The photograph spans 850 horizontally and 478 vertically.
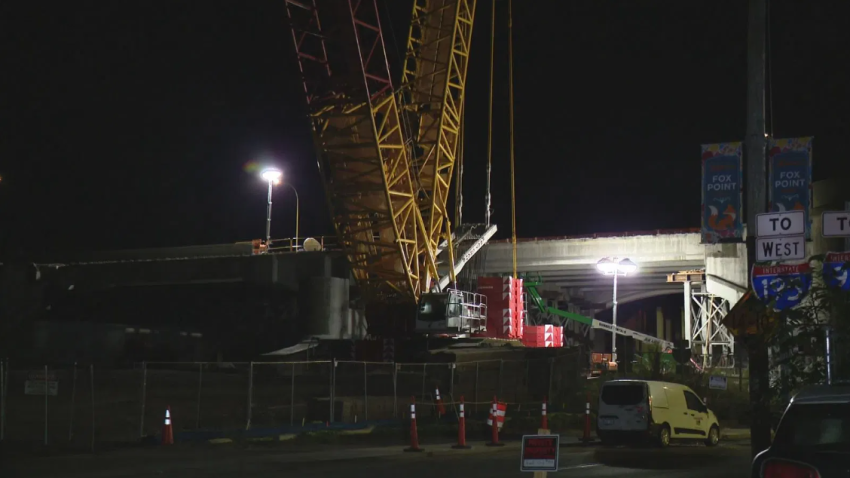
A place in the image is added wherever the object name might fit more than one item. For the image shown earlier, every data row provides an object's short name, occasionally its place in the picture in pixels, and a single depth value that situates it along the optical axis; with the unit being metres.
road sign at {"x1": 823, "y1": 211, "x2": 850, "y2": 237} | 12.56
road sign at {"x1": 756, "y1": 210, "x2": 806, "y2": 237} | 12.30
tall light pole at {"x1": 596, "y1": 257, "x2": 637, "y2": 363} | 49.12
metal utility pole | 12.93
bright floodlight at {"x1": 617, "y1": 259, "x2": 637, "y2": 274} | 49.00
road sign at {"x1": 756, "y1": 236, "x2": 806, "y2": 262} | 12.25
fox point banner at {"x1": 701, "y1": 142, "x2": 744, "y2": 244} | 15.80
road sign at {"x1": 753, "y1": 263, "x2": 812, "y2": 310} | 11.72
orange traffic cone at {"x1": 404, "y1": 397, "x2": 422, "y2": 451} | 21.89
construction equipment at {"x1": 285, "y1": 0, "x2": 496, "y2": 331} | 39.47
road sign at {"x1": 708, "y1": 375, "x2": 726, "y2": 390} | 29.64
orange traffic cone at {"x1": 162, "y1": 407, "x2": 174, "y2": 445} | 21.83
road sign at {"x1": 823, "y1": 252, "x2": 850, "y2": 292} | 11.64
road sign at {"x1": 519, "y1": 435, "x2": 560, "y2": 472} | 9.83
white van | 22.73
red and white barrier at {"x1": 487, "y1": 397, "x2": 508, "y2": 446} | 23.70
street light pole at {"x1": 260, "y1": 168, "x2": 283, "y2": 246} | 50.03
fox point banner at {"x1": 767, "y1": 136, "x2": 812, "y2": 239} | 16.52
